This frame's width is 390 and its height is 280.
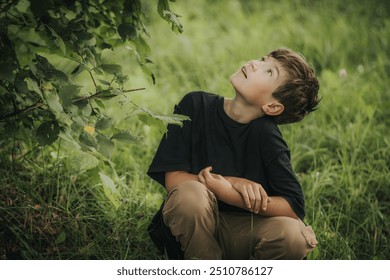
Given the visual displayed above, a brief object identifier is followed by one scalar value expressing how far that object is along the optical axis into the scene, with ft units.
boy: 11.19
